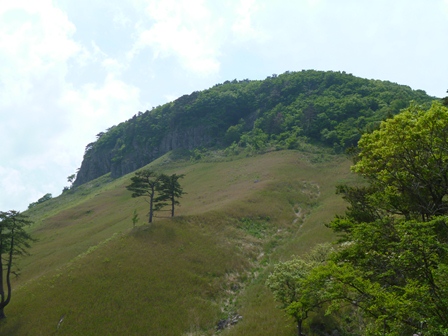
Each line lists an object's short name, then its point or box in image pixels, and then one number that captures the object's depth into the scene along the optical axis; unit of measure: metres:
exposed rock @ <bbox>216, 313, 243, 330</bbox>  26.56
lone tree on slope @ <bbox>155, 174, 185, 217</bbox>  46.72
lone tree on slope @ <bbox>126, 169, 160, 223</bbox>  45.69
